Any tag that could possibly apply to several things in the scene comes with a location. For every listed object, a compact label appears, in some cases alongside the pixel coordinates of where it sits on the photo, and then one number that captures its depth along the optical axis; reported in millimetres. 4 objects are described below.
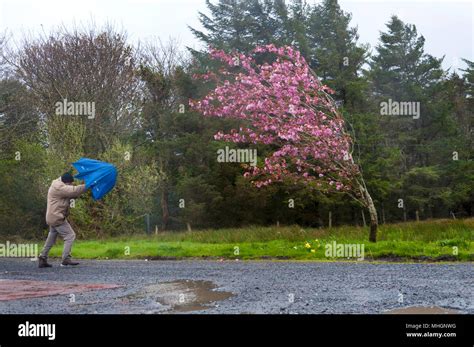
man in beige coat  12719
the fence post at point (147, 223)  26873
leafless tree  29672
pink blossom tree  15938
